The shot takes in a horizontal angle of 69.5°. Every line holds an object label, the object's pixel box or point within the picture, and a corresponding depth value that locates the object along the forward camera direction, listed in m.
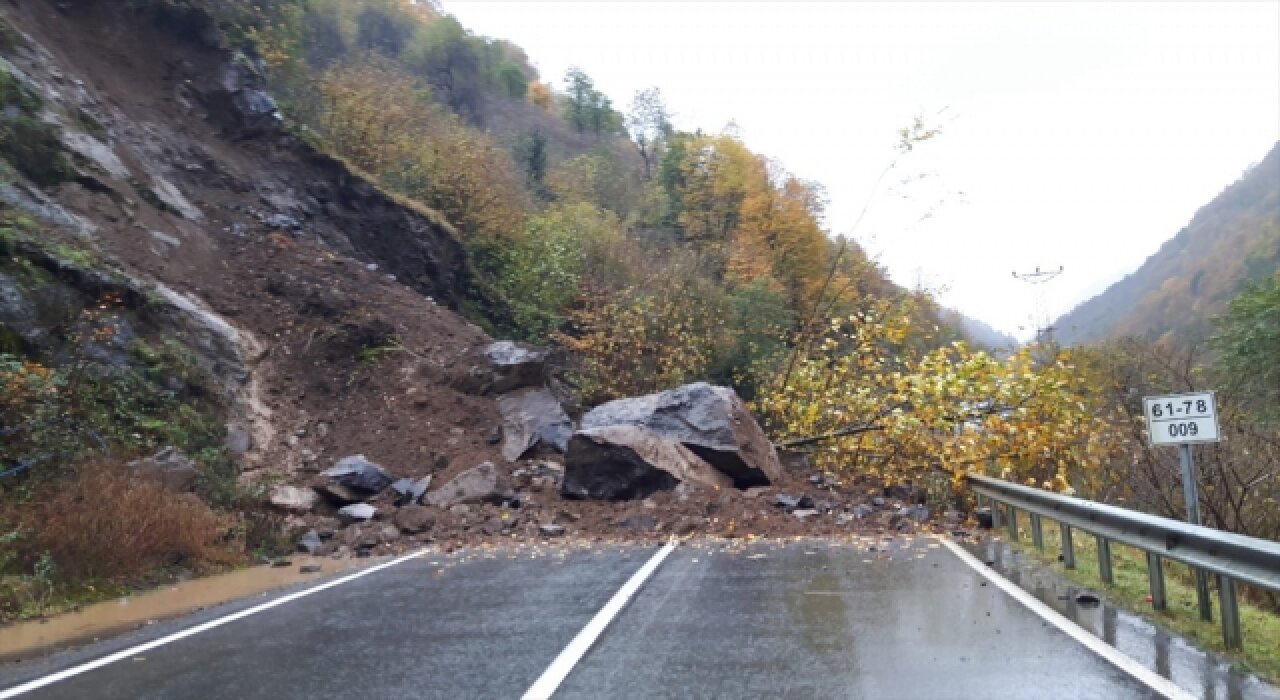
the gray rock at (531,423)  17.41
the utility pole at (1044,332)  18.75
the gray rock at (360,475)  14.45
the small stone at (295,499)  13.36
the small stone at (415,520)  12.93
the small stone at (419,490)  14.52
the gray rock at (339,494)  14.04
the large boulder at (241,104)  25.56
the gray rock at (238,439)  15.34
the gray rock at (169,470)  11.70
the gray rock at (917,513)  12.83
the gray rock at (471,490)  14.46
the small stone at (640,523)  12.88
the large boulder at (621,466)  14.41
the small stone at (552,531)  12.74
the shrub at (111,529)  9.34
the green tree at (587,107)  87.12
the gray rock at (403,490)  14.48
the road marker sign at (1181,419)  7.18
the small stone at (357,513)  13.34
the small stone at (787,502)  13.55
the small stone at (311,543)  12.00
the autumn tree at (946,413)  13.78
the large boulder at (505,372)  19.42
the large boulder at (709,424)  15.61
